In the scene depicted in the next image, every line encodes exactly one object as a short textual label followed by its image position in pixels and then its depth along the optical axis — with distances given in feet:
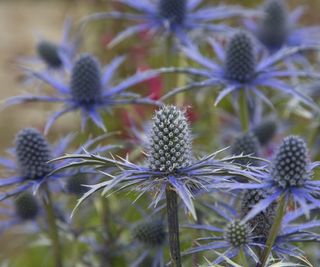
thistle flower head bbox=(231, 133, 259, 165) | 3.25
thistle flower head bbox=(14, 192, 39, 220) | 3.39
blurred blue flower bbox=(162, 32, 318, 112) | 3.37
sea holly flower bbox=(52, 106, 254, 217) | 2.92
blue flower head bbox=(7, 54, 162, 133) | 3.37
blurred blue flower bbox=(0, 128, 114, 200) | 3.18
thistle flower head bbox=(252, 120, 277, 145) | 3.55
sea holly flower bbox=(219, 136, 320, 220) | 2.89
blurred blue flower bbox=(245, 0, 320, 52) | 3.73
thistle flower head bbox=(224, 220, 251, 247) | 2.96
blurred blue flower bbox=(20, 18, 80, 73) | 3.75
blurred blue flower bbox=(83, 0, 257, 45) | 3.56
